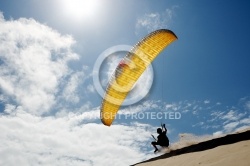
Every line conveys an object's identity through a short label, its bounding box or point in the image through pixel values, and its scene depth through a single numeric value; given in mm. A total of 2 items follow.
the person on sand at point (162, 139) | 13695
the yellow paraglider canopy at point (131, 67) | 13062
